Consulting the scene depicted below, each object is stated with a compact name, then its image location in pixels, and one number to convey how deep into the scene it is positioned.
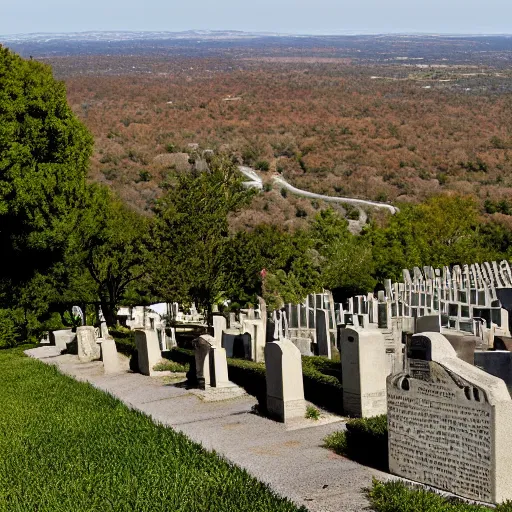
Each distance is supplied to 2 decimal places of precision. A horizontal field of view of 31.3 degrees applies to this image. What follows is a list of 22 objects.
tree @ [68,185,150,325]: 24.30
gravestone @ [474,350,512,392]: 11.23
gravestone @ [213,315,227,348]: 18.28
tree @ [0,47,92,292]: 22.80
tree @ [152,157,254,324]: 23.78
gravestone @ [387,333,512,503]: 8.34
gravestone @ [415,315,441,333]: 15.26
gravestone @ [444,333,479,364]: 11.74
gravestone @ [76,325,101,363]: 19.50
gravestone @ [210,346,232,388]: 14.02
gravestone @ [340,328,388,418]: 11.69
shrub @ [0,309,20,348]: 25.23
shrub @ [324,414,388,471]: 9.98
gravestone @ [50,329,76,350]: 21.97
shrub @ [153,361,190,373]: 16.48
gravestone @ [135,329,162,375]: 16.56
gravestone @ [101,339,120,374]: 17.23
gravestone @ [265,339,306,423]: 11.99
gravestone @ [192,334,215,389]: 14.20
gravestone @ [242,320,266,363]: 16.97
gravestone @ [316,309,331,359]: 17.44
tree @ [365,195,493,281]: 31.62
